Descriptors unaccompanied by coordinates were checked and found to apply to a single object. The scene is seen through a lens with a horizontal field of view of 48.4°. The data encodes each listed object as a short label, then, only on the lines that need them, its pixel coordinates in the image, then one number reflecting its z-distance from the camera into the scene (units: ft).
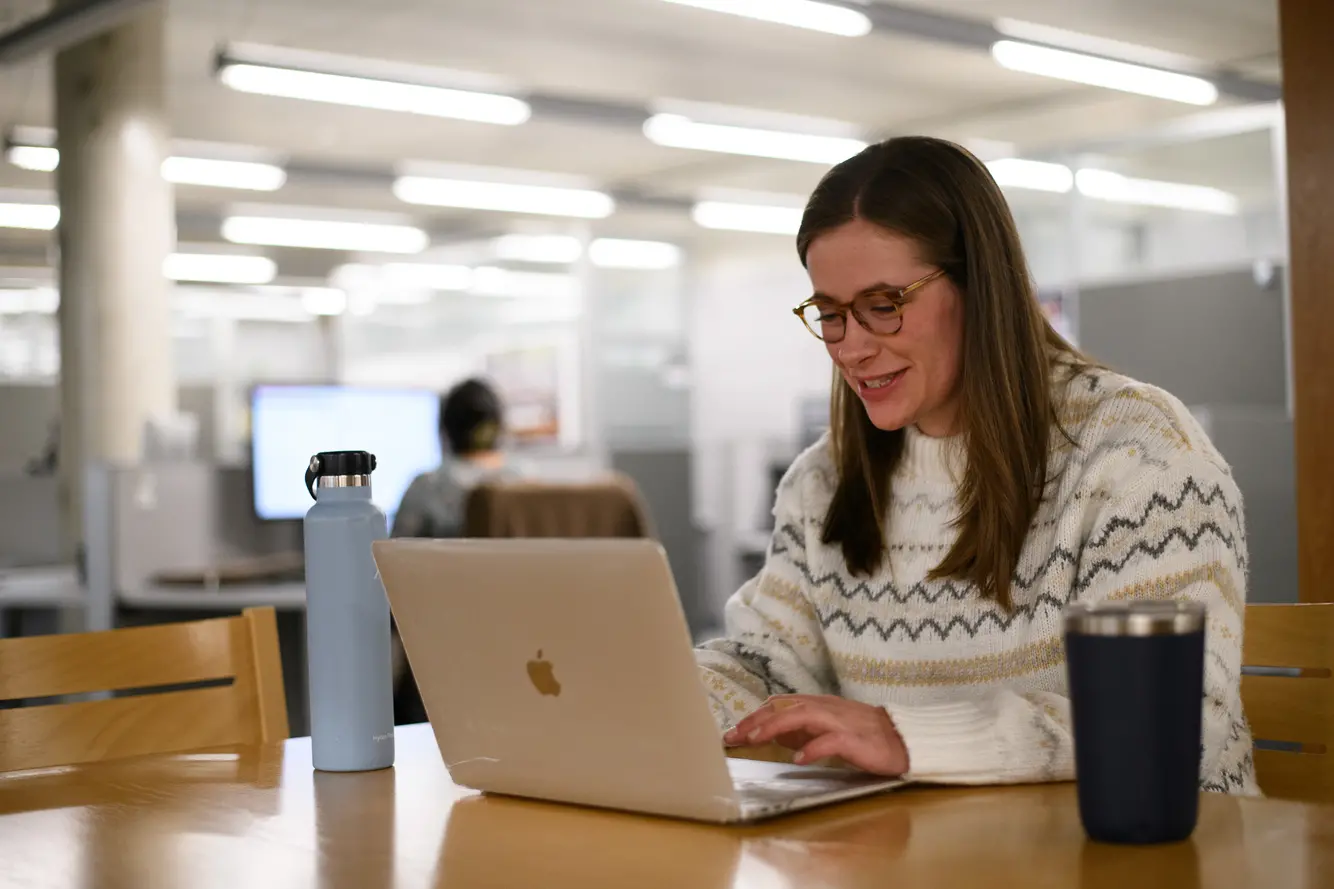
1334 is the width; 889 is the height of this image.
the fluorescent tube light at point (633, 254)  40.81
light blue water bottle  3.46
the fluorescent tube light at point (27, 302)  39.81
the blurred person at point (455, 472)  10.01
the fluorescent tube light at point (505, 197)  31.63
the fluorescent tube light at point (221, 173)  29.09
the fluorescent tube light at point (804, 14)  17.79
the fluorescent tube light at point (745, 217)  35.63
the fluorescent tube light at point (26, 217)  34.50
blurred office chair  9.60
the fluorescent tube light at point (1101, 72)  21.54
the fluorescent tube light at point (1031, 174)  29.37
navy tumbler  2.35
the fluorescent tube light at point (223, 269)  41.24
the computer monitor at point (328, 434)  11.96
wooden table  2.35
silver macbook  2.69
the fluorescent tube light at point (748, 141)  25.16
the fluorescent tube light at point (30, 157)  27.76
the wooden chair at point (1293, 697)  3.87
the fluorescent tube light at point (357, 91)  19.88
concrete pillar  19.16
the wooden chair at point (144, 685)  4.16
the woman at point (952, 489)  3.71
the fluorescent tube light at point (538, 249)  39.93
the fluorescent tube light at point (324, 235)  37.27
